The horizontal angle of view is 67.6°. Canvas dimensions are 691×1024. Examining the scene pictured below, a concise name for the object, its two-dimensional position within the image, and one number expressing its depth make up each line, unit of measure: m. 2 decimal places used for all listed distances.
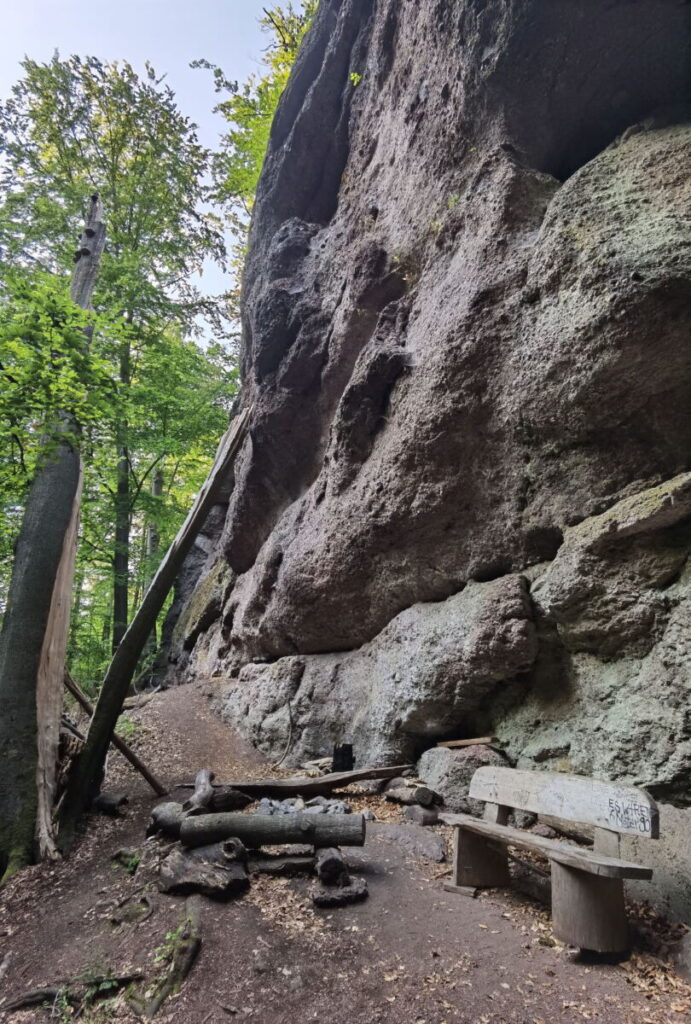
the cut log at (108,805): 6.12
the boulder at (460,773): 5.29
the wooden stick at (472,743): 5.52
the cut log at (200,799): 5.05
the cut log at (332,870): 4.11
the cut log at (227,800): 5.40
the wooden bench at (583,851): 3.06
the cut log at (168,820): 4.96
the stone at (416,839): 4.72
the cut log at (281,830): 4.46
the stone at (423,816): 5.30
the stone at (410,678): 5.44
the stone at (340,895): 3.83
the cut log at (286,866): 4.32
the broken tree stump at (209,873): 3.95
